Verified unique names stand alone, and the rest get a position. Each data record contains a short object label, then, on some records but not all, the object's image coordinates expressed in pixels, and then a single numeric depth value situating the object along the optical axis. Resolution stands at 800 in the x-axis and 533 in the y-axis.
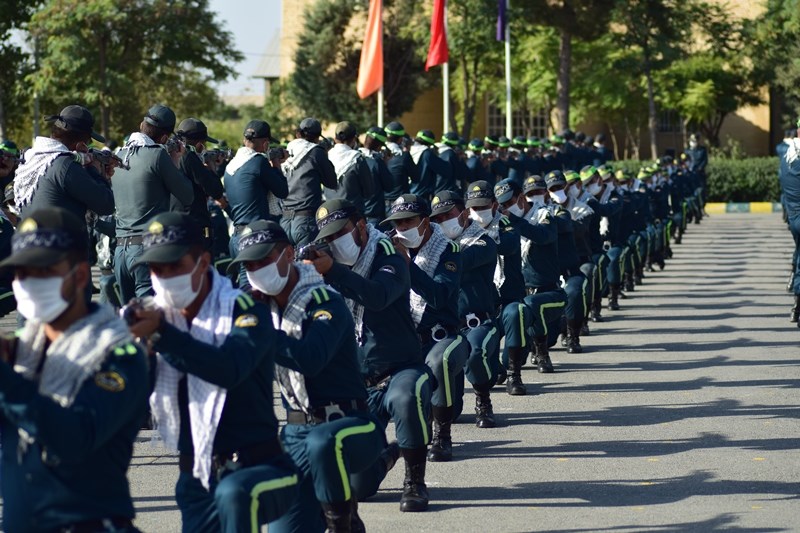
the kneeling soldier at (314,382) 6.04
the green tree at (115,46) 38.88
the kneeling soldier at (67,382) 4.39
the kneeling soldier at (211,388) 5.13
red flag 31.38
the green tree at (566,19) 43.41
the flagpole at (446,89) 32.84
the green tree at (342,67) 53.34
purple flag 36.78
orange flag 28.12
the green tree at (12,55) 39.88
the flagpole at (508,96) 35.91
